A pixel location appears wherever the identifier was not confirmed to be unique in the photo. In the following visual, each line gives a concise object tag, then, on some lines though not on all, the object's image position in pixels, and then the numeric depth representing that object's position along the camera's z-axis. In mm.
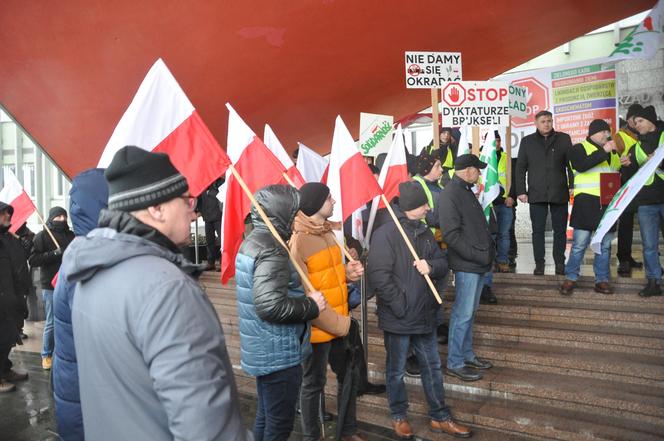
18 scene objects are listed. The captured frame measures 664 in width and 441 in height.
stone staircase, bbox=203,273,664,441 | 3961
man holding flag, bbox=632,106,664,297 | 5238
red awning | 7125
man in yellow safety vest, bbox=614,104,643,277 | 5879
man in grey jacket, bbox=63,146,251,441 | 1321
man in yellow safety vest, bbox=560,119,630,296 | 5484
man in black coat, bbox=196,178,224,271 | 9055
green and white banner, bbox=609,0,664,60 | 6963
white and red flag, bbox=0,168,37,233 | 6801
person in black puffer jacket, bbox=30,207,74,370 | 6195
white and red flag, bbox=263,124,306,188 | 5176
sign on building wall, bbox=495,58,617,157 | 11203
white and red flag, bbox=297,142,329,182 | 6180
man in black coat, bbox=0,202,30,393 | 5211
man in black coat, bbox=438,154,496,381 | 4539
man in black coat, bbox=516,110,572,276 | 6086
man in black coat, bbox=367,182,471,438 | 3850
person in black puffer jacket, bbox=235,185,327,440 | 2836
